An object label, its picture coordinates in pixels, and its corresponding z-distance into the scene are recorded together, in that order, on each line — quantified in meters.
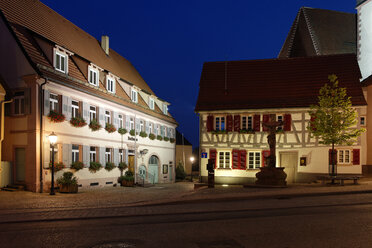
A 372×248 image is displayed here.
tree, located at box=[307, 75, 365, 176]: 20.67
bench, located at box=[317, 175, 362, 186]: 18.09
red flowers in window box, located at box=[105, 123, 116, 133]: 24.64
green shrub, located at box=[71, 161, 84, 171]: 20.52
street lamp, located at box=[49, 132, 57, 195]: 16.83
